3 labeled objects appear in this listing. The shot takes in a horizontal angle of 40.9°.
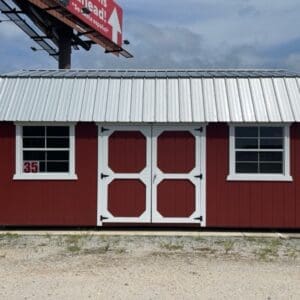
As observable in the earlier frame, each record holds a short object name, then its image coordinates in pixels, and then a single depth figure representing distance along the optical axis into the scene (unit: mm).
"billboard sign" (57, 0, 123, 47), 17106
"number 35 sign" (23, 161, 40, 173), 8816
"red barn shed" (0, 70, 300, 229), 8655
